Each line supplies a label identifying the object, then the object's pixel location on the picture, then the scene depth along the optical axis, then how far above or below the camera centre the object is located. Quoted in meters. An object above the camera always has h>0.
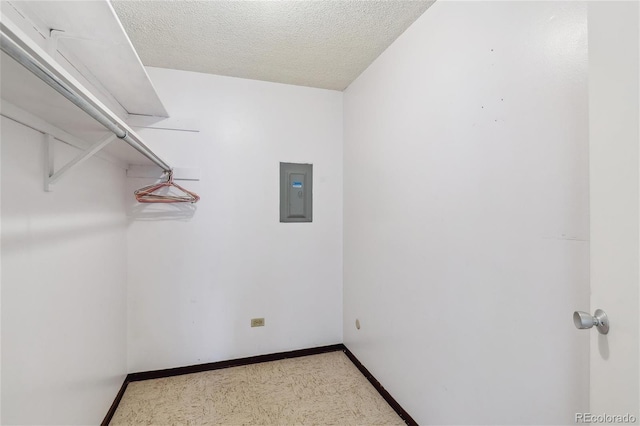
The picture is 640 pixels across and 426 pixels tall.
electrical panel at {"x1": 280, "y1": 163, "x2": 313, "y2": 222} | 2.69 +0.21
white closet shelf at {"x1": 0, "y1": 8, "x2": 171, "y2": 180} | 0.60 +0.37
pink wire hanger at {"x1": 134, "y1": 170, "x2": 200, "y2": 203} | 2.17 +0.15
